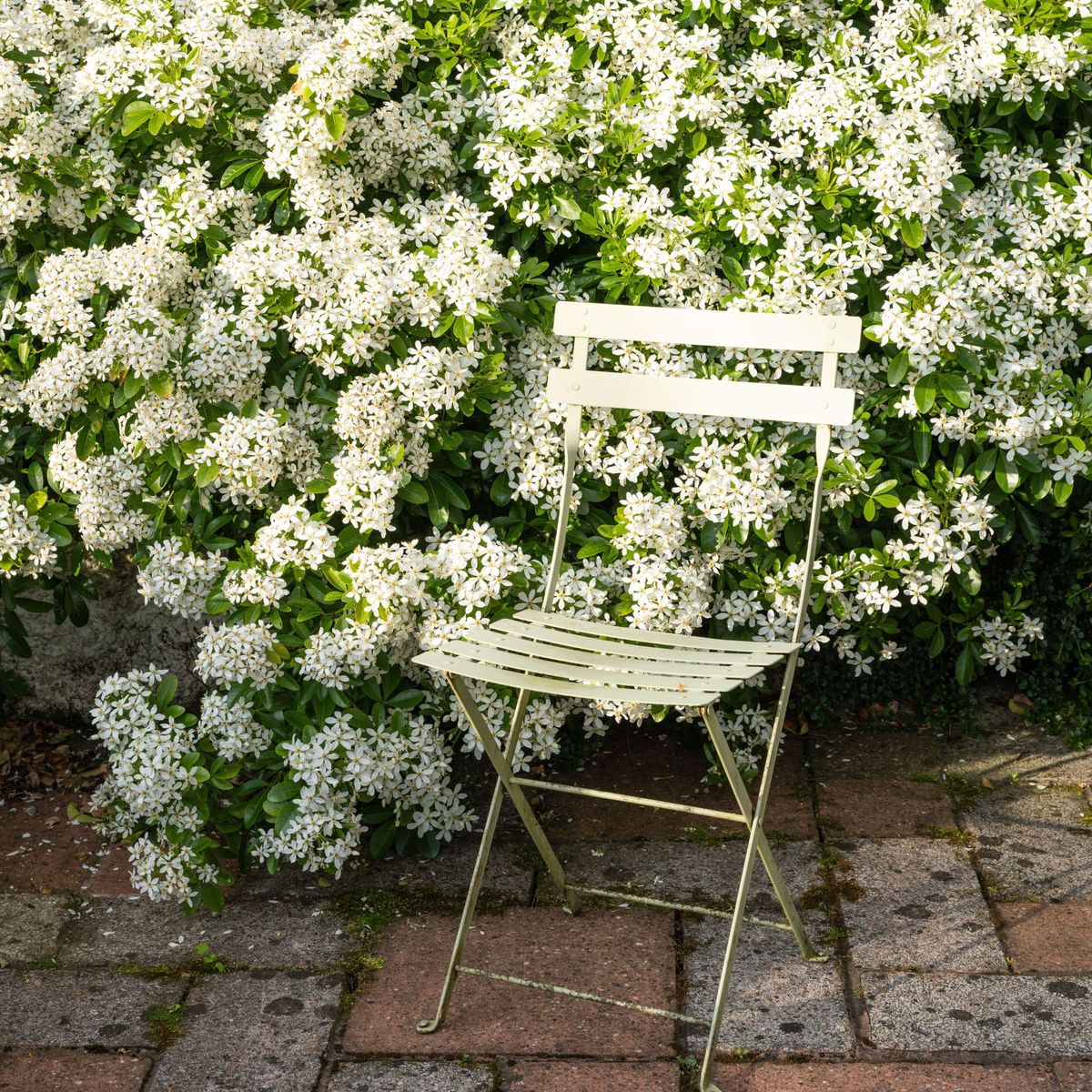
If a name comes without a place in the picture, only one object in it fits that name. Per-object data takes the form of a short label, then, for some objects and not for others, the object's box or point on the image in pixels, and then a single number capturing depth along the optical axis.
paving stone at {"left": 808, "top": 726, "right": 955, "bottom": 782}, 3.79
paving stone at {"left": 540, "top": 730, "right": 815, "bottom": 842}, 3.53
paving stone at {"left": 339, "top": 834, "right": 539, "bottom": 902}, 3.29
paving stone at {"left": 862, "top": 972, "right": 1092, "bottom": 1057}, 2.65
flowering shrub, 3.25
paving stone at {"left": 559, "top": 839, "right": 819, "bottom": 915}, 3.23
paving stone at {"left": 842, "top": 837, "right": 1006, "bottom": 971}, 2.95
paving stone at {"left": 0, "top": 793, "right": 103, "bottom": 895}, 3.39
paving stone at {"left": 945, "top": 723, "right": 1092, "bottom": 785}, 3.74
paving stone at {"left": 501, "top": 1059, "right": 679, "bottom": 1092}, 2.56
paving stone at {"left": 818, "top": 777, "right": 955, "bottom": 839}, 3.48
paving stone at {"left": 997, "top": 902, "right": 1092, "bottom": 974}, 2.90
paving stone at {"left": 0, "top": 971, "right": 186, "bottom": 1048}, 2.77
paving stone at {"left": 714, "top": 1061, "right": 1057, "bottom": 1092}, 2.53
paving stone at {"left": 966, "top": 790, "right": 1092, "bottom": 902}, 3.20
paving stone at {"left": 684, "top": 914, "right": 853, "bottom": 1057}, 2.69
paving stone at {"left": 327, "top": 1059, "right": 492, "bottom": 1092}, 2.59
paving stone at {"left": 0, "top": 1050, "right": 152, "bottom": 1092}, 2.62
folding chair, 2.60
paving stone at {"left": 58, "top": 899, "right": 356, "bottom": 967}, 3.04
